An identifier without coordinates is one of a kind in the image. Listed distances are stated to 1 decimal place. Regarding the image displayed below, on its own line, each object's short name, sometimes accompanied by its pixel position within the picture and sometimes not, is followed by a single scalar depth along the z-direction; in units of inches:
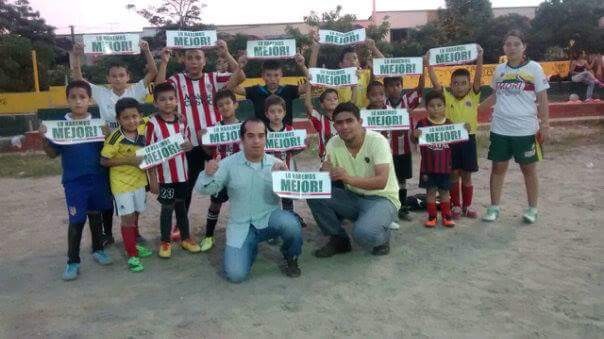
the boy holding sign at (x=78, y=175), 177.9
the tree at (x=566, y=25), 856.3
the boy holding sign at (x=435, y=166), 211.9
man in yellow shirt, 179.6
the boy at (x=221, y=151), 196.2
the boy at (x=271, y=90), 211.6
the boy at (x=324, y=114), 212.5
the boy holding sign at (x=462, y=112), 219.0
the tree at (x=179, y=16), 1183.6
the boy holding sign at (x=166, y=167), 186.4
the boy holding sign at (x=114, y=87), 197.0
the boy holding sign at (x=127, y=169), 179.3
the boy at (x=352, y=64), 229.9
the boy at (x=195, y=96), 203.6
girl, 206.1
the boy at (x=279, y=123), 195.3
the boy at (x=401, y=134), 224.8
